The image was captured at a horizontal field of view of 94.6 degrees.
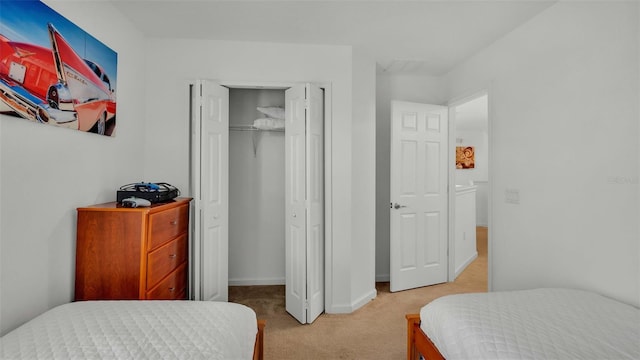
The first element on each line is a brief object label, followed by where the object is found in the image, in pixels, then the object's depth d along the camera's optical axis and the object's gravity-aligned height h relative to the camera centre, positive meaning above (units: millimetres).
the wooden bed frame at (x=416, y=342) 1617 -912
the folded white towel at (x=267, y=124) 3057 +613
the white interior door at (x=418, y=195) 3242 -127
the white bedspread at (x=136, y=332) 1092 -614
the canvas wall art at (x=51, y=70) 1380 +613
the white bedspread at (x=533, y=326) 1187 -647
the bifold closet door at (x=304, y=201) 2508 -159
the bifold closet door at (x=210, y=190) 2410 -59
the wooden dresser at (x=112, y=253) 1735 -417
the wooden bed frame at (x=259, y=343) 1607 -883
